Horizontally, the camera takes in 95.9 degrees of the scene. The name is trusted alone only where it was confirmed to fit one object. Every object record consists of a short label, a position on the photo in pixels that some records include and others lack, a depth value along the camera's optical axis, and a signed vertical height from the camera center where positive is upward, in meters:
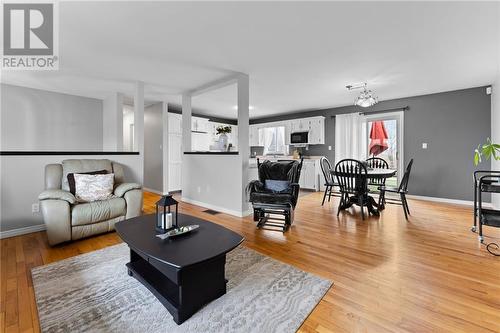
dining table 3.65 -0.63
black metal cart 2.37 -0.53
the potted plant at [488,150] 2.72 +0.17
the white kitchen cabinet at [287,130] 7.03 +1.06
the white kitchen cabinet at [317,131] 6.42 +0.96
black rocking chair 3.15 -0.42
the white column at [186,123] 4.93 +0.90
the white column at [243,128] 3.74 +0.60
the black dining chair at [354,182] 3.62 -0.29
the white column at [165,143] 5.59 +0.52
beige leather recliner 2.48 -0.51
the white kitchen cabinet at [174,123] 5.78 +1.07
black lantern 1.81 -0.42
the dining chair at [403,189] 3.52 -0.42
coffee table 1.41 -0.68
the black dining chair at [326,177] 4.44 -0.27
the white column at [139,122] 4.09 +0.77
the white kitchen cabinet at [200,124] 6.31 +1.14
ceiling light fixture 3.85 +1.11
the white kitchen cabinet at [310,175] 6.27 -0.31
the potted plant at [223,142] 4.56 +0.44
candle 1.82 -0.46
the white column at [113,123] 4.84 +0.92
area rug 1.40 -0.98
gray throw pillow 3.46 -0.33
